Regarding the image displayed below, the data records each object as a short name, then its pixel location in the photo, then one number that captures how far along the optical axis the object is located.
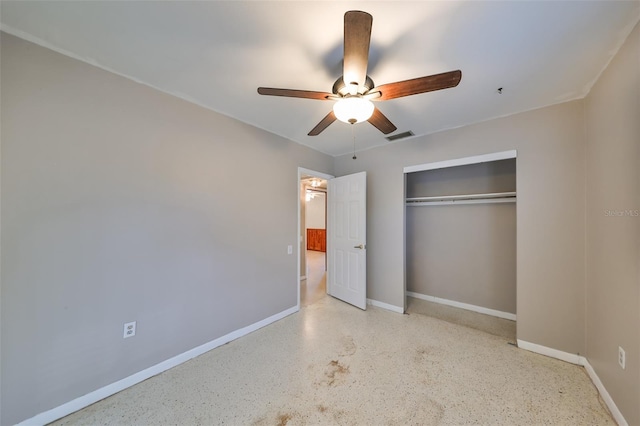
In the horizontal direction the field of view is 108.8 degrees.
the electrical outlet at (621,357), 1.46
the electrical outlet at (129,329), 1.85
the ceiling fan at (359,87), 1.20
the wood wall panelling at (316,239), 9.32
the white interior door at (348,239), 3.38
